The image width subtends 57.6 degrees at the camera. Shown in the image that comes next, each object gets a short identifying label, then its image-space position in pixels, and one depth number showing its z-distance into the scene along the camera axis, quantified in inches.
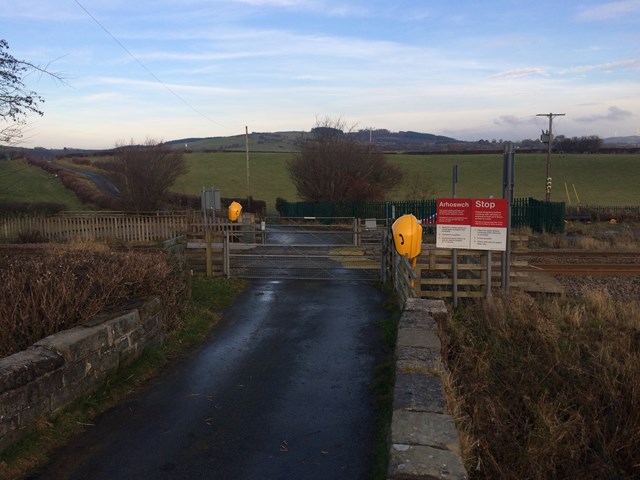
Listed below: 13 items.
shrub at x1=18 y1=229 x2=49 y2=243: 910.4
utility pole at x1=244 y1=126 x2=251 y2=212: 1659.7
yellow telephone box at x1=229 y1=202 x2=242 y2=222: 1031.0
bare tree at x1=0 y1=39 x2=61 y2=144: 374.3
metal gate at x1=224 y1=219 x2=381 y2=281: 608.4
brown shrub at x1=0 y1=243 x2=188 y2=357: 259.3
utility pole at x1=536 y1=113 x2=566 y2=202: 1706.2
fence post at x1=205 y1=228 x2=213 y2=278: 587.1
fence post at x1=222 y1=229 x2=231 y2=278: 585.2
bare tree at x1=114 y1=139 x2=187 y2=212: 1530.5
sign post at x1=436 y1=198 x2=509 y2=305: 438.0
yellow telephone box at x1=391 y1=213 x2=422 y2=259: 494.9
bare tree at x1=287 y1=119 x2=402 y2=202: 1668.3
